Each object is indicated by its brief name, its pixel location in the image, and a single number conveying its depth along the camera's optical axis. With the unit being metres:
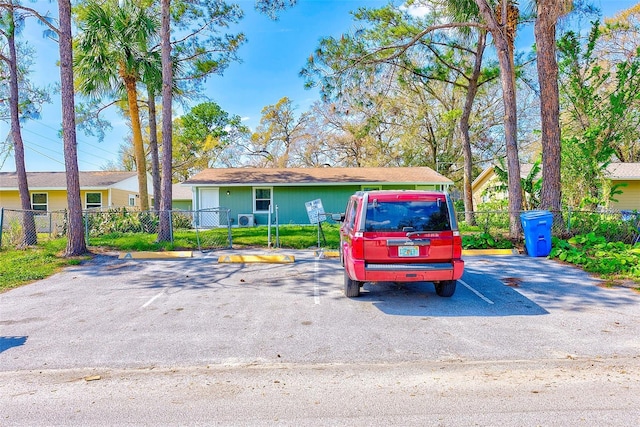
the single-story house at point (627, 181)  22.23
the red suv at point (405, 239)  5.93
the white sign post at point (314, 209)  17.50
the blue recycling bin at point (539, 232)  10.48
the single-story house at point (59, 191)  22.78
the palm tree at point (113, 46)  15.74
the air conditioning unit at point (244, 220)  20.56
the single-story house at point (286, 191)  20.31
